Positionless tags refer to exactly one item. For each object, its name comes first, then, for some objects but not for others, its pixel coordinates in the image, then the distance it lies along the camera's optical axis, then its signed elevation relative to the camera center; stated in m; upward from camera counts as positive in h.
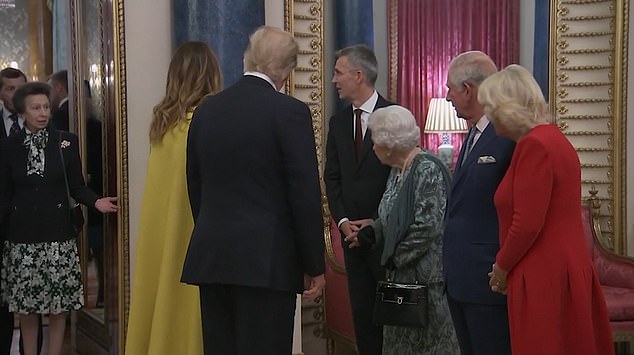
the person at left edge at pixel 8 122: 4.67 +0.16
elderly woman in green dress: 3.60 -0.31
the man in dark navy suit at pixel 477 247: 3.00 -0.35
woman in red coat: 2.79 -0.30
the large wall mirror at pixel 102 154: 4.47 -0.03
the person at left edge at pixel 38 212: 4.54 -0.33
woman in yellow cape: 3.62 -0.33
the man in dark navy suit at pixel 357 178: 4.02 -0.14
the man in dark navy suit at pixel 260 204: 2.98 -0.19
